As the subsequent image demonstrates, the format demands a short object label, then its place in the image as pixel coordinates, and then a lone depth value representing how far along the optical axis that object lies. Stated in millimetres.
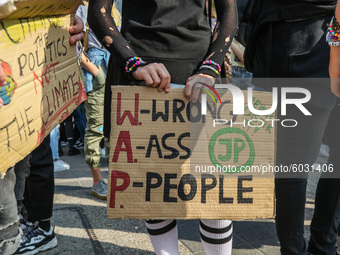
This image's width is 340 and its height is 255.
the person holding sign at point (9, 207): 1689
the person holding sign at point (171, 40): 1648
